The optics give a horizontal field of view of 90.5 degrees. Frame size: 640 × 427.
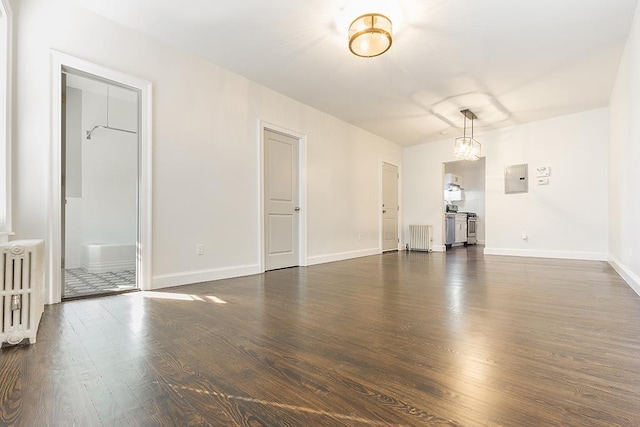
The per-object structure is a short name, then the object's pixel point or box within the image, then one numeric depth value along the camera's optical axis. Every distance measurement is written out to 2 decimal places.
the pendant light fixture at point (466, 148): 5.83
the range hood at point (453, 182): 9.63
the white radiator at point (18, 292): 1.73
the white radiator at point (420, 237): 7.36
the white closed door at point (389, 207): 7.16
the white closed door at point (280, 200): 4.54
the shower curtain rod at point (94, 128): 5.10
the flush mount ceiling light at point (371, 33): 2.75
